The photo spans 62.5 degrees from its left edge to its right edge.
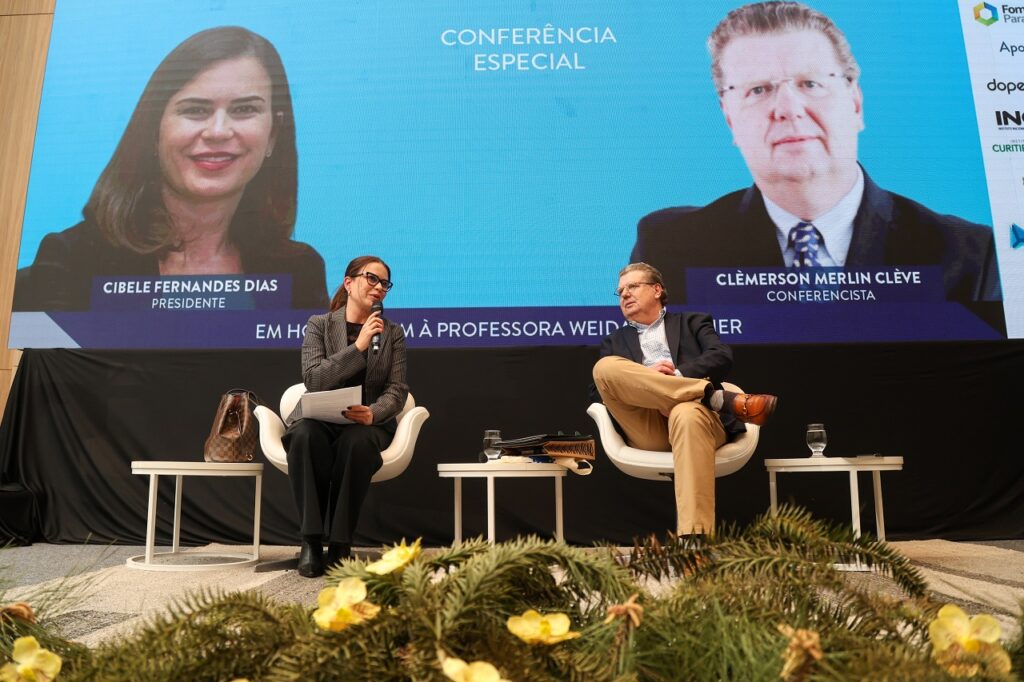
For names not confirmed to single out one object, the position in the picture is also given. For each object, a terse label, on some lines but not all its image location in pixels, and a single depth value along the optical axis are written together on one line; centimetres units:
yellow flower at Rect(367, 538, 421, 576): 34
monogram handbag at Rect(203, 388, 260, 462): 363
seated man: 300
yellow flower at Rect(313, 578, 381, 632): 31
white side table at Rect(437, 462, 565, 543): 328
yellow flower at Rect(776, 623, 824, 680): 29
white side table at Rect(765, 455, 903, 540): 318
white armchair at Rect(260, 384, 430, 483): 334
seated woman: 303
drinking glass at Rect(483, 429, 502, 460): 349
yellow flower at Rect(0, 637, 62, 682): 35
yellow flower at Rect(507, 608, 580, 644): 32
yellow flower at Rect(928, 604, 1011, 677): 31
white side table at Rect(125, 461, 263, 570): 324
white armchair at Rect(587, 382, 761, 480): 324
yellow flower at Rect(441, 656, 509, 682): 28
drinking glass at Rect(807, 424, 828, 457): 351
